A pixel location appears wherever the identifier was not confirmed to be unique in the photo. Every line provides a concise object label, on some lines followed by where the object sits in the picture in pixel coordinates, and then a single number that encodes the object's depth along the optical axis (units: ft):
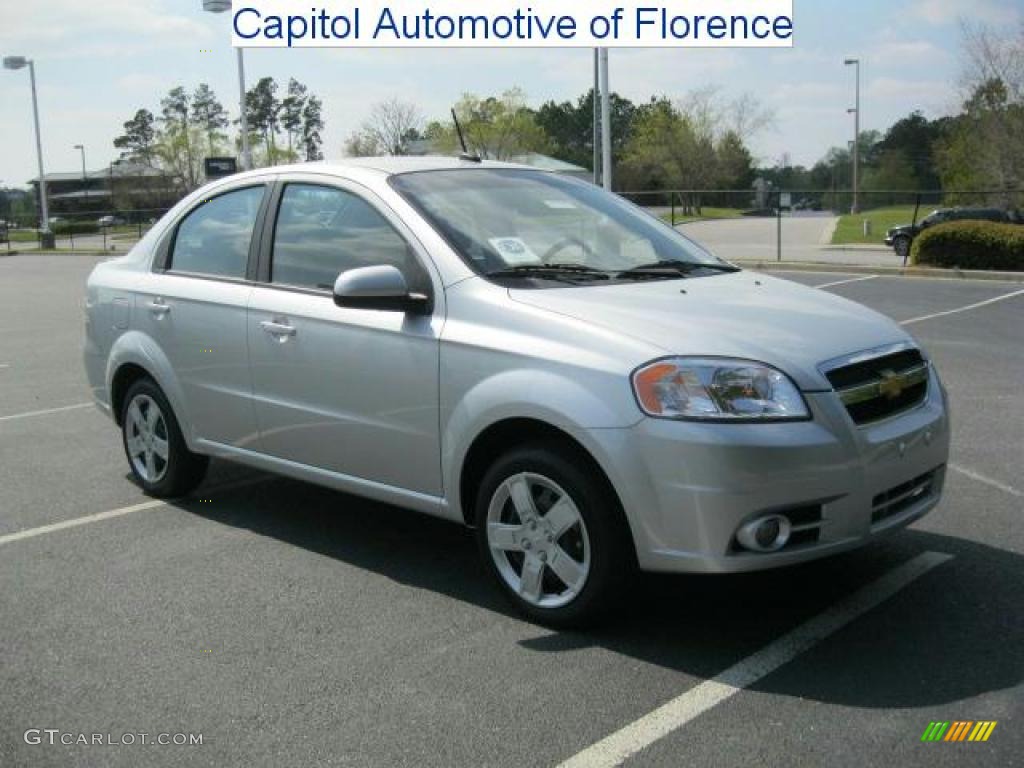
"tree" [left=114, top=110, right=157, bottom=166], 323.98
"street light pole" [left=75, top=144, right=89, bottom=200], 352.49
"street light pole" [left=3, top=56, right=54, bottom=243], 157.99
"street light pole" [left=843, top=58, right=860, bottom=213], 198.00
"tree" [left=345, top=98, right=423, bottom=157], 176.26
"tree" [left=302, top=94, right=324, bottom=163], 293.23
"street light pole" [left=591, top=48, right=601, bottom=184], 86.77
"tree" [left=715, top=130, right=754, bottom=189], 260.01
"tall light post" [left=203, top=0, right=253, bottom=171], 85.46
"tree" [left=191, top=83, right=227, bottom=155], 241.55
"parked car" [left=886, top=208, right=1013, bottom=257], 101.64
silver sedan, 12.26
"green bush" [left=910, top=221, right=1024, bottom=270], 67.51
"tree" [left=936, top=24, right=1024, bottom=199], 114.52
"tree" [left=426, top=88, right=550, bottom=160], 226.99
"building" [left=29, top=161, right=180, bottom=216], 244.42
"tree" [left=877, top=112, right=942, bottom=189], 287.69
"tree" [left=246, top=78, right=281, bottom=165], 270.05
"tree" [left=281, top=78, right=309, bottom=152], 290.97
